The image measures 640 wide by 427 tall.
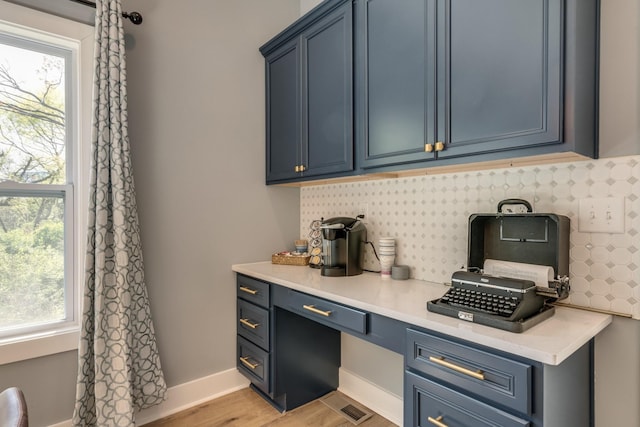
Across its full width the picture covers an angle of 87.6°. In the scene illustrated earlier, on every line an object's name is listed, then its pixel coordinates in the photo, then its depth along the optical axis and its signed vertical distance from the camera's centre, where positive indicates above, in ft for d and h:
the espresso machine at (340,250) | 6.39 -0.78
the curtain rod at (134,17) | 5.98 +3.47
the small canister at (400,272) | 6.01 -1.13
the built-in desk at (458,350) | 3.09 -1.57
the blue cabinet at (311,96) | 6.05 +2.32
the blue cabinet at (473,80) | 3.62 +1.67
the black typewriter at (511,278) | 3.60 -0.82
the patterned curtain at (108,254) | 5.44 -0.75
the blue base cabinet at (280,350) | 6.56 -2.96
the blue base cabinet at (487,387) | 3.07 -1.83
